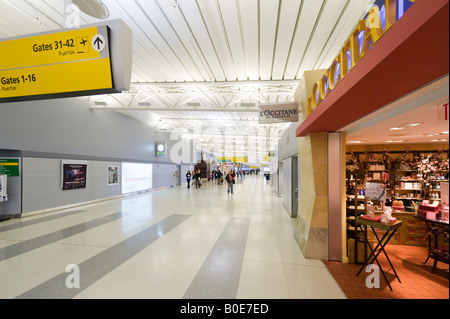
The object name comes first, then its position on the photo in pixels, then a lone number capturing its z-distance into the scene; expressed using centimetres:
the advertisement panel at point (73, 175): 765
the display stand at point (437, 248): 286
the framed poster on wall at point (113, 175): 989
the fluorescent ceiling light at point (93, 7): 339
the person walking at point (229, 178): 1146
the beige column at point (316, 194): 358
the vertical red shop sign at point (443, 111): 165
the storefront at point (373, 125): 117
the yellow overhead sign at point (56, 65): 223
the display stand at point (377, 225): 272
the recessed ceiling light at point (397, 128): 297
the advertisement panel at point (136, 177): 1109
